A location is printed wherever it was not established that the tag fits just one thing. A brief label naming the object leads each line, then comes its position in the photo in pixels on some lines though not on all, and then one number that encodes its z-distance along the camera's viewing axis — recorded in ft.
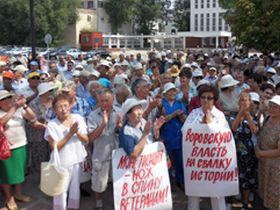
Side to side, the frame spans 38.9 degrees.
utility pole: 45.16
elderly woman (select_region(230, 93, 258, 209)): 15.99
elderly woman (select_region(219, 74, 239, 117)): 19.52
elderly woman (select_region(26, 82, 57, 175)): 18.95
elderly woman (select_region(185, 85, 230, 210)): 15.17
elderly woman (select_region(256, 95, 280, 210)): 14.79
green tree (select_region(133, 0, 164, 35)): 298.76
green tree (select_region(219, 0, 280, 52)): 44.68
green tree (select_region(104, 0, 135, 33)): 284.61
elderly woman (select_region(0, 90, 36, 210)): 16.37
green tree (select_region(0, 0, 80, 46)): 212.02
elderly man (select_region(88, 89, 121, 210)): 16.35
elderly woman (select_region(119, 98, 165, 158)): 14.37
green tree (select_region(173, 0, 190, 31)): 347.67
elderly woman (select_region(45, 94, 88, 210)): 15.21
